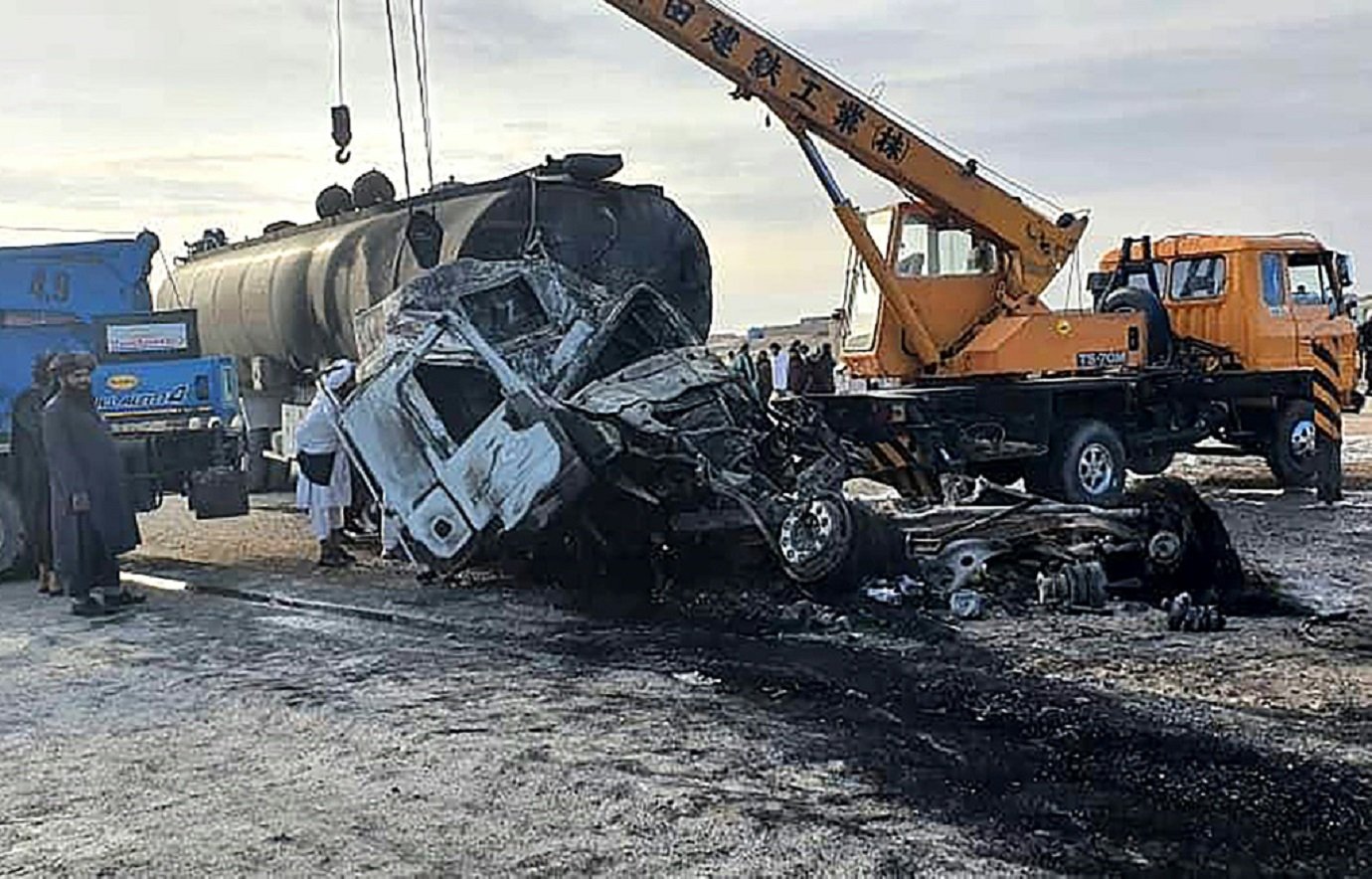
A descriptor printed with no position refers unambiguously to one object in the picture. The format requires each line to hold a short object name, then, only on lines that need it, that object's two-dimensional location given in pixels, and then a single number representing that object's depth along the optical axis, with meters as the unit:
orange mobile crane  13.21
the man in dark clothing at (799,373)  21.73
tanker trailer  12.62
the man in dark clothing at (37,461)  10.40
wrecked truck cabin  8.69
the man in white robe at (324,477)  11.16
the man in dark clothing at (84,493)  9.41
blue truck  11.24
